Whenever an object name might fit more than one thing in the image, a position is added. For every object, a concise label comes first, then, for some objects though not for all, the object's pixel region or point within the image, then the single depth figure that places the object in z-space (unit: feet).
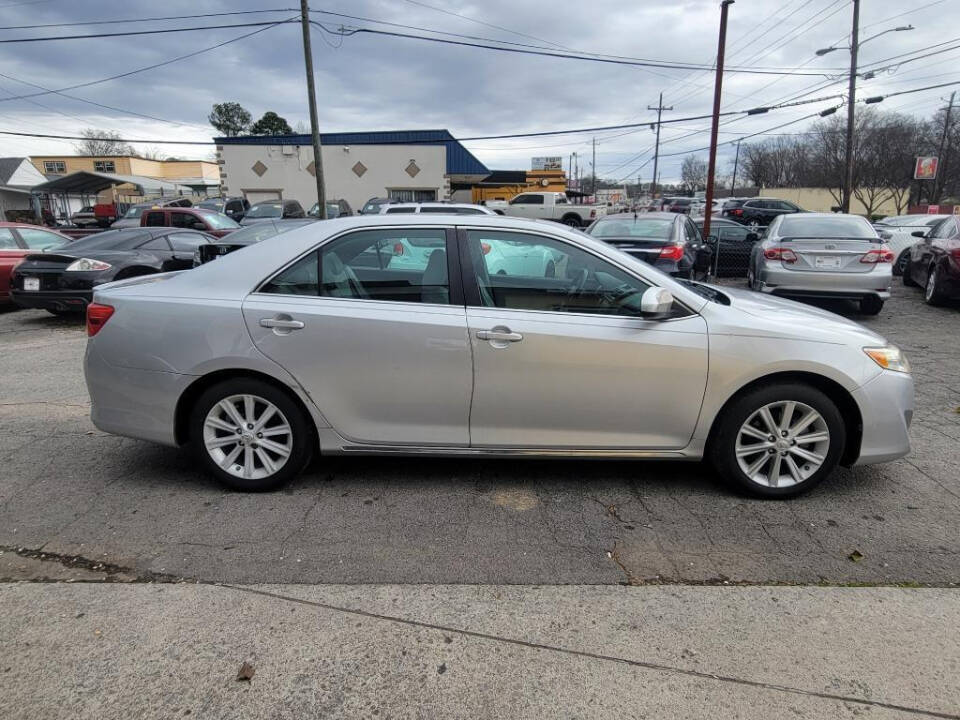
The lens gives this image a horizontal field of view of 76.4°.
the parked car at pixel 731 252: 44.09
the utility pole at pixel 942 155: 140.87
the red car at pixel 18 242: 31.45
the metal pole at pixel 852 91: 78.48
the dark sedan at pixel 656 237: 28.19
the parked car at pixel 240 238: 31.86
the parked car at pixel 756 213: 104.73
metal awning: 120.26
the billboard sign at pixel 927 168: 103.92
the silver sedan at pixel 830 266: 27.09
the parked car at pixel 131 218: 63.49
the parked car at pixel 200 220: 45.16
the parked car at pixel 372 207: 57.93
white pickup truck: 98.22
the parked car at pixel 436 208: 38.81
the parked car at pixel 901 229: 46.71
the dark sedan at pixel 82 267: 27.73
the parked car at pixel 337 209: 76.51
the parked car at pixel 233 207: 86.15
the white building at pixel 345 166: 109.50
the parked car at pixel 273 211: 69.72
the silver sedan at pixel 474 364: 11.10
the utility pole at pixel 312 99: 61.11
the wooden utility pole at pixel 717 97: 47.96
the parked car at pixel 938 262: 31.17
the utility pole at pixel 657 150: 174.19
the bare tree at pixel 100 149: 270.67
